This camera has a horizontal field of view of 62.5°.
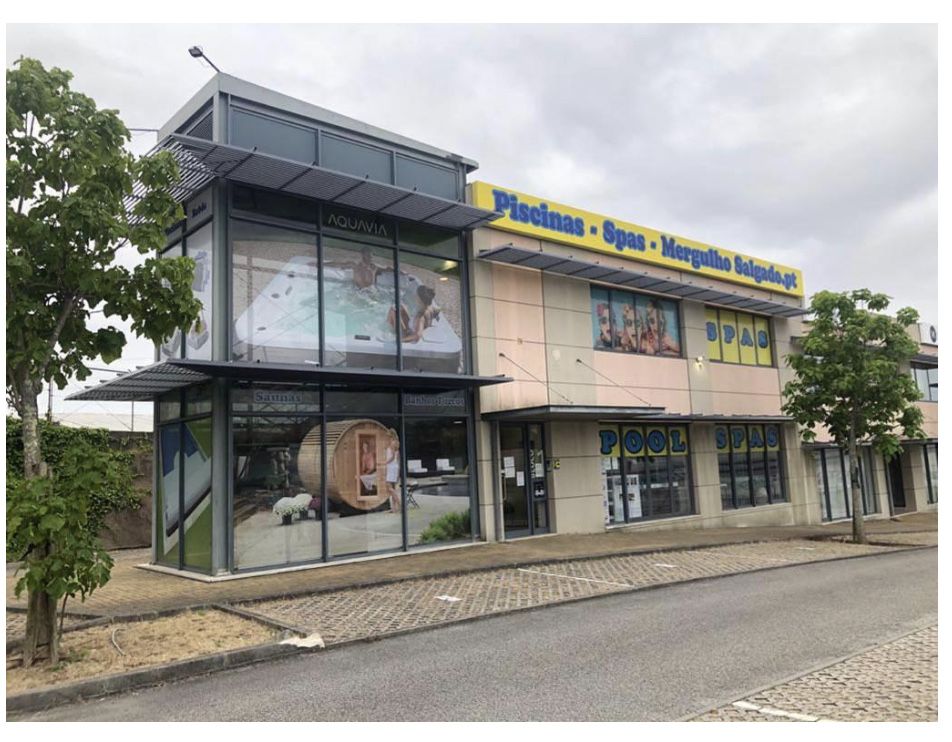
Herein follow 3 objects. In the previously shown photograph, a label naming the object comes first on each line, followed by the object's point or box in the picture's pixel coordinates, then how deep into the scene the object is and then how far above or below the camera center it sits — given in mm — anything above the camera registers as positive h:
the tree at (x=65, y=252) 7523 +2406
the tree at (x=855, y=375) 18938 +2076
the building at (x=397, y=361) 13461 +2413
